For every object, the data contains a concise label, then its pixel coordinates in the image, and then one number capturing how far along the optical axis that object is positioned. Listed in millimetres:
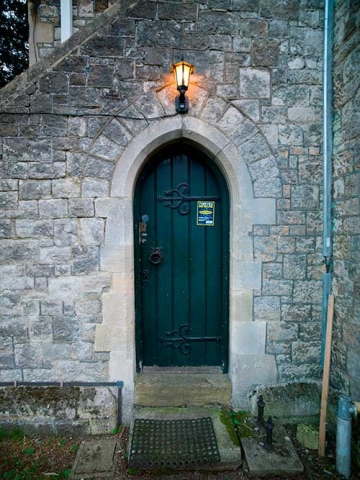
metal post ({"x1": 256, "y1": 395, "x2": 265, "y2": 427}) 2535
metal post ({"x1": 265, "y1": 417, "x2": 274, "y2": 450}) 2329
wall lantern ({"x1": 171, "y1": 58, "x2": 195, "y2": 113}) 2416
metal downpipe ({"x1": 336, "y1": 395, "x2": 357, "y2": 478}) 2162
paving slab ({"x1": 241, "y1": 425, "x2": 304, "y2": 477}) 2154
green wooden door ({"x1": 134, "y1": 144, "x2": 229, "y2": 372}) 2885
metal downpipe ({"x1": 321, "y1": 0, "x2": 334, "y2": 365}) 2527
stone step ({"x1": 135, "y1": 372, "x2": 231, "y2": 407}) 2684
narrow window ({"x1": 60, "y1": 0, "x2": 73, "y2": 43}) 3604
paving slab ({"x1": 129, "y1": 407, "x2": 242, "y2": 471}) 2215
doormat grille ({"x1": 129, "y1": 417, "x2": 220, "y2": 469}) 2152
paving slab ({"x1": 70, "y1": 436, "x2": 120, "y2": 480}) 2158
